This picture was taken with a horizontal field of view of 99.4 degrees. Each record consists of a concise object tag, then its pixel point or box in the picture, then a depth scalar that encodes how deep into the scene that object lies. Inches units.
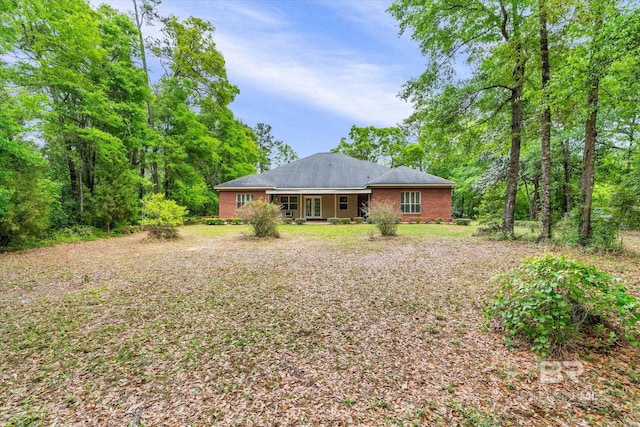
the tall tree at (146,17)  667.4
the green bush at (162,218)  436.8
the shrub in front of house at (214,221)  768.9
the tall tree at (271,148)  1549.0
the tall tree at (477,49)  366.9
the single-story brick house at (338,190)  755.4
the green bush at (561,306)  106.0
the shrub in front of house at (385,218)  443.8
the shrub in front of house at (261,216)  438.9
